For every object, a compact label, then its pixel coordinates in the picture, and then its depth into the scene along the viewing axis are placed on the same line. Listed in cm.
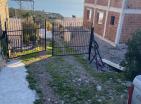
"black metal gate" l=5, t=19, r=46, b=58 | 613
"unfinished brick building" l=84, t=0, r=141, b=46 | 779
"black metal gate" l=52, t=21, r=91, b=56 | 682
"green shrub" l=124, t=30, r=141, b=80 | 444
